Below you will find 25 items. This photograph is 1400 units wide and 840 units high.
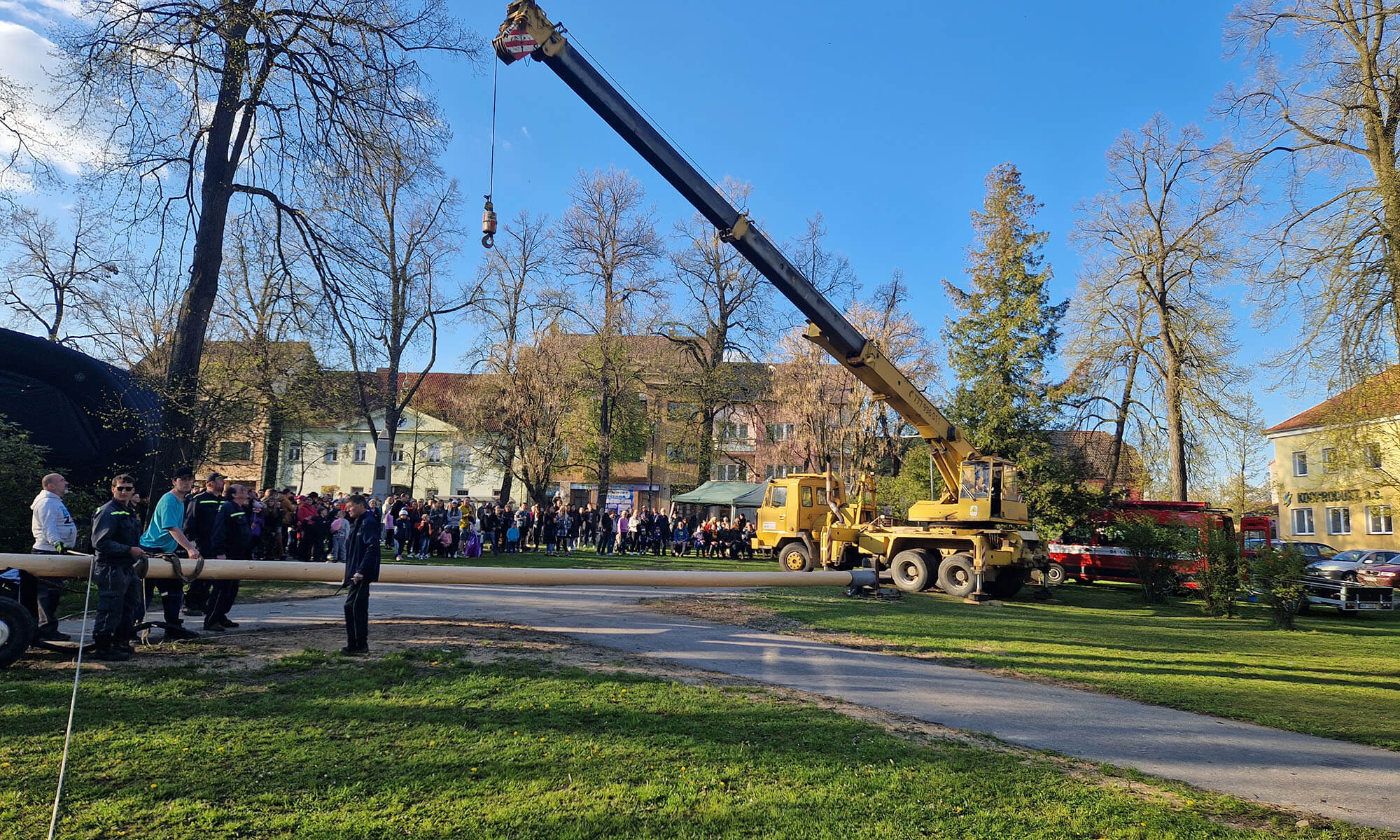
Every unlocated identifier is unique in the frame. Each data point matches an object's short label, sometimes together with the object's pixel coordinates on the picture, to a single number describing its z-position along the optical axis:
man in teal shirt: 8.41
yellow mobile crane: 15.40
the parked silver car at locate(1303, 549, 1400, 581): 22.41
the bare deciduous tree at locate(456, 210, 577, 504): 35.44
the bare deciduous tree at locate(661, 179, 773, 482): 43.78
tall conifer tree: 27.92
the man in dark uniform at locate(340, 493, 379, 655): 7.74
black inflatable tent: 14.11
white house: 54.29
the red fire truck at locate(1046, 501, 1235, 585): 23.98
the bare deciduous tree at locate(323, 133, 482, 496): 13.95
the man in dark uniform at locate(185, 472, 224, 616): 9.45
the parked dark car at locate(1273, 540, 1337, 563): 34.12
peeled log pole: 6.12
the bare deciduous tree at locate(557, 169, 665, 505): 38.50
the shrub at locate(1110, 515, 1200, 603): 18.95
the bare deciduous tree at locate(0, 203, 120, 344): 27.81
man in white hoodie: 7.44
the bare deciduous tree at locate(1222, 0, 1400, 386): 12.66
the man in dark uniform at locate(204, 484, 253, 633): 9.59
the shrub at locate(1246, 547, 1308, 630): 14.64
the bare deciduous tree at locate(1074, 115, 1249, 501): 28.47
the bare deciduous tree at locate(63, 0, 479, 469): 13.24
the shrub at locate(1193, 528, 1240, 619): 16.44
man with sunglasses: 7.11
